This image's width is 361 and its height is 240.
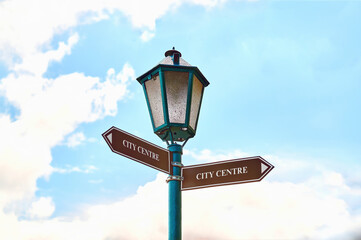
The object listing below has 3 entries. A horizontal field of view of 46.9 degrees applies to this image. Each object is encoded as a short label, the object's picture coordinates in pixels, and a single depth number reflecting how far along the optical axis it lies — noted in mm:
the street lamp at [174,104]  4512
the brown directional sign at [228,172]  4609
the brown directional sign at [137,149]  4137
